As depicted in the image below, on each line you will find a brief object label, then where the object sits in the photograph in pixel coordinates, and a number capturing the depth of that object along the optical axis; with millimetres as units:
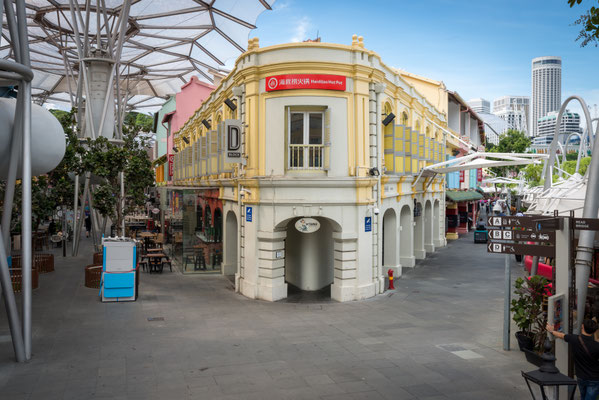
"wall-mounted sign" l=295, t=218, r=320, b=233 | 17422
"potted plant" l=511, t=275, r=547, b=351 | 11602
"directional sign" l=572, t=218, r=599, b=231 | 8539
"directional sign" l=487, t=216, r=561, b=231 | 9484
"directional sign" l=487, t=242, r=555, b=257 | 9961
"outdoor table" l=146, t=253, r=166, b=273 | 24719
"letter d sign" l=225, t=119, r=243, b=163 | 18438
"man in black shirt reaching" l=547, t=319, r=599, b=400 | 7645
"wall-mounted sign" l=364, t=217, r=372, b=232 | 18402
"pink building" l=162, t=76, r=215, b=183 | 44438
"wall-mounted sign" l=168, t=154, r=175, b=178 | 46178
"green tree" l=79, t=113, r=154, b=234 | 20953
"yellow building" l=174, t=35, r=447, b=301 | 17531
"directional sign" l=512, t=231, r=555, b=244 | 9859
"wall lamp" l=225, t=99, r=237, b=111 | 19500
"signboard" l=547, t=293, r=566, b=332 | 9195
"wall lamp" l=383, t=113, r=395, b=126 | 19828
